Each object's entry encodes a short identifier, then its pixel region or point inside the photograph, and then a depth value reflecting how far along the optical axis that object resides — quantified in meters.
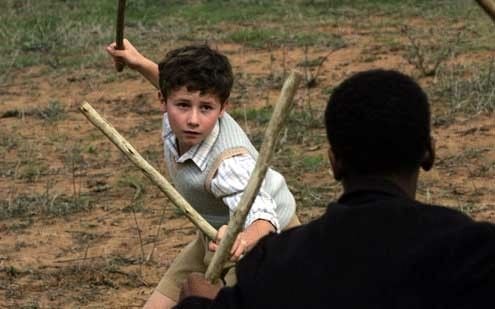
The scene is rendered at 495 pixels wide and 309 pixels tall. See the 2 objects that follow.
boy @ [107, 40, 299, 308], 6.24
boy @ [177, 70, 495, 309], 4.00
